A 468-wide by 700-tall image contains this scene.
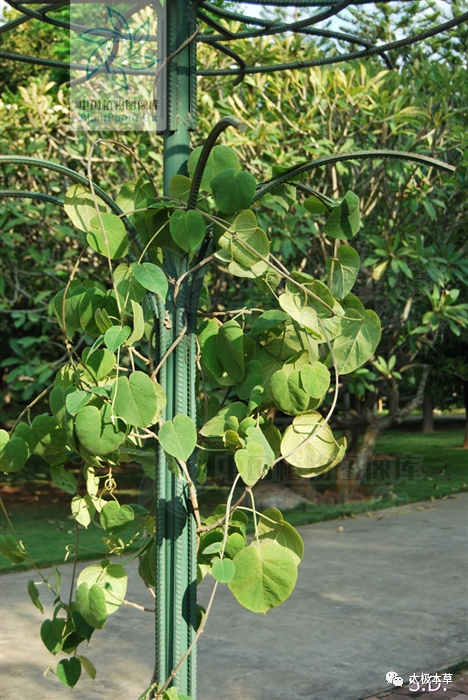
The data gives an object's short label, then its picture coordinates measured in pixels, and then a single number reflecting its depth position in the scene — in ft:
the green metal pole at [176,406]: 11.48
